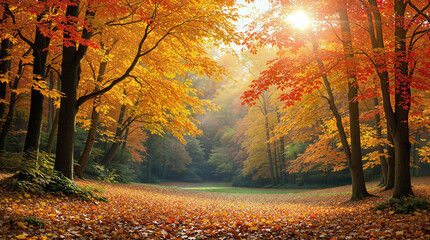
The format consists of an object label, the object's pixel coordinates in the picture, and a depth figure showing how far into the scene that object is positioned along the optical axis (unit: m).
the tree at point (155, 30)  7.04
